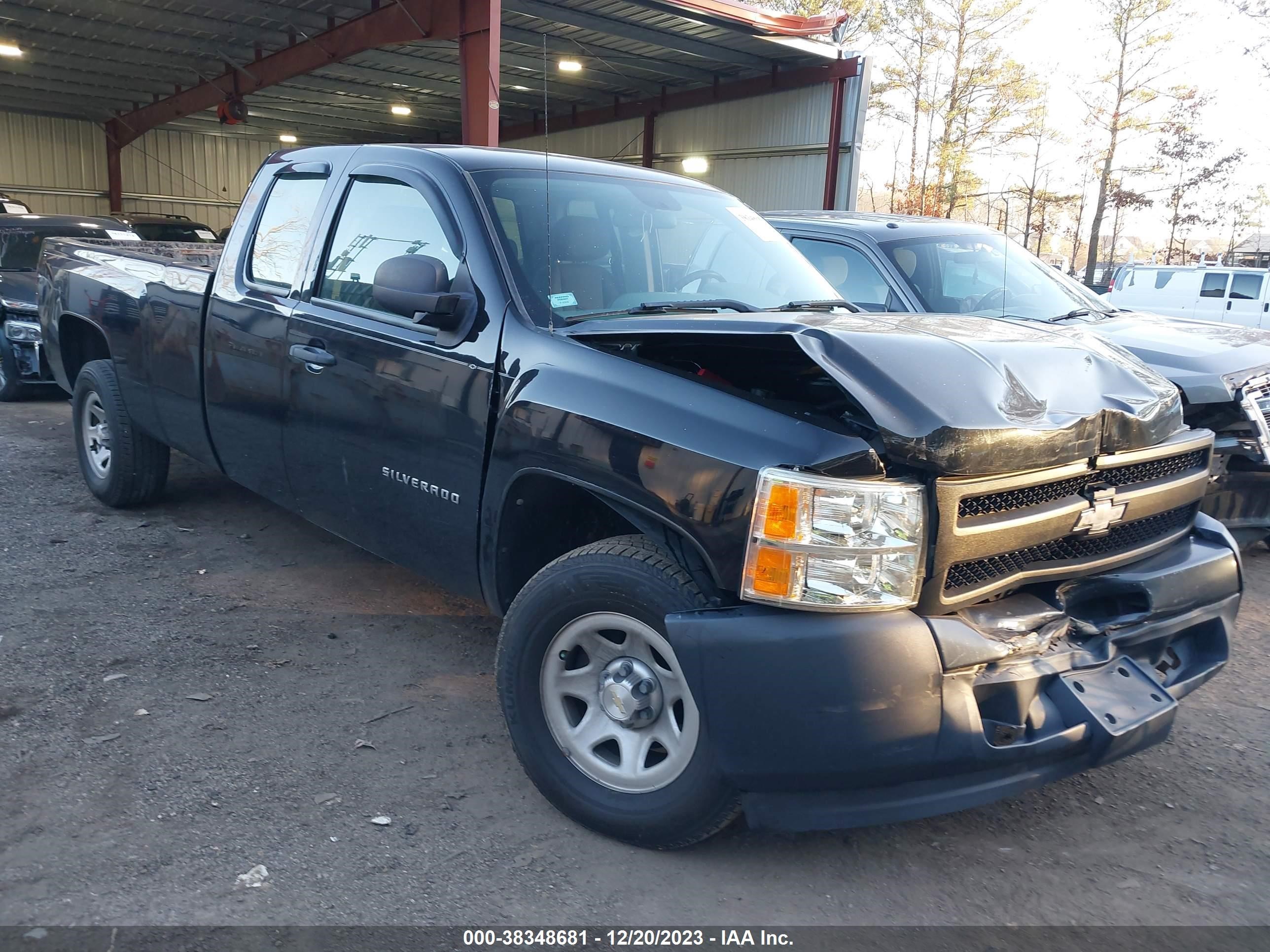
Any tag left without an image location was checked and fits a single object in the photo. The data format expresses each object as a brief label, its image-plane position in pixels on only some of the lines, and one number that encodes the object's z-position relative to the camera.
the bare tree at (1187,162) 28.25
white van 17.91
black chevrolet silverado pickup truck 2.39
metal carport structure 14.94
